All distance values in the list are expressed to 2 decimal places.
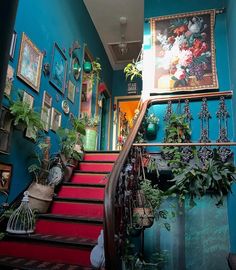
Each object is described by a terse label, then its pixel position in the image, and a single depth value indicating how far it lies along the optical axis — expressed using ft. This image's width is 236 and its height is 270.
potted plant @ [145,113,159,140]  13.81
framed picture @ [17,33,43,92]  10.83
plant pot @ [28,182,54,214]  9.69
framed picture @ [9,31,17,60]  10.14
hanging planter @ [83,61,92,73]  18.48
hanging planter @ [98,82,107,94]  22.71
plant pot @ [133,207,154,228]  8.56
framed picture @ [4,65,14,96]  9.45
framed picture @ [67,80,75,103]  15.85
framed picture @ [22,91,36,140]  9.92
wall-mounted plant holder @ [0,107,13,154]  8.87
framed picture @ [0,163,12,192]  9.11
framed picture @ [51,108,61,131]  13.40
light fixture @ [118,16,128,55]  21.33
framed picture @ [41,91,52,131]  12.52
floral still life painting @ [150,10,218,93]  14.37
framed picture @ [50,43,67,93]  13.76
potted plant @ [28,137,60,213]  9.77
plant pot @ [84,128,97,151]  16.39
